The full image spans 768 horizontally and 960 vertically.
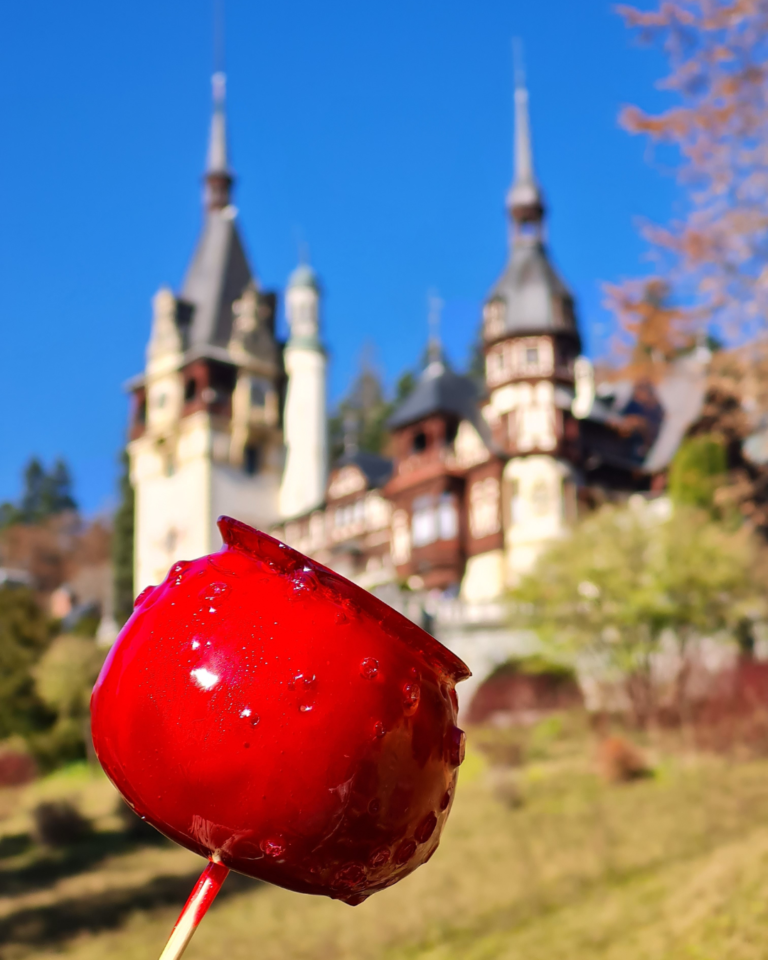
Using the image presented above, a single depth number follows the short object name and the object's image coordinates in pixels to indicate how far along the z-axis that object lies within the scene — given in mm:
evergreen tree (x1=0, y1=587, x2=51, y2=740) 25672
